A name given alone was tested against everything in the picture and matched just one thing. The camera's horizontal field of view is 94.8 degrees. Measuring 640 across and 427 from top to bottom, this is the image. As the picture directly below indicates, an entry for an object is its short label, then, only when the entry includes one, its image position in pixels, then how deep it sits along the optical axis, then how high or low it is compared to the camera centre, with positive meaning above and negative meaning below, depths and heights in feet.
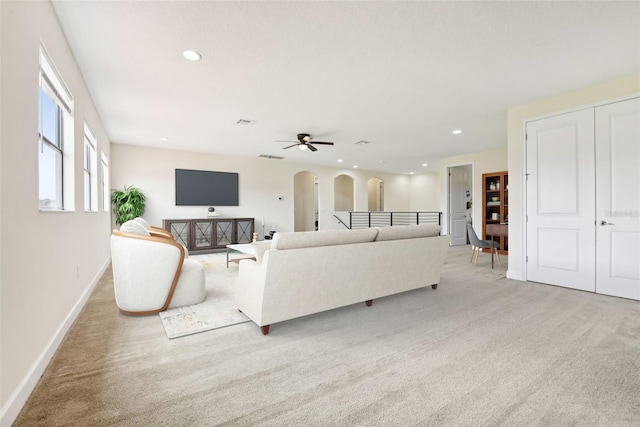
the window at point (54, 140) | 7.15 +2.10
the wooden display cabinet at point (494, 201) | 22.70 +0.89
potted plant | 20.29 +0.68
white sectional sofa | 7.91 -1.75
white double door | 10.92 +0.49
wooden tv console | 21.94 -1.39
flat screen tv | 23.52 +2.12
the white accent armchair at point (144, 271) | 9.18 -1.81
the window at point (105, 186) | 18.03 +1.86
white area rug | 8.40 -3.25
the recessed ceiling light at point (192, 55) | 8.91 +4.89
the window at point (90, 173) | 12.75 +1.97
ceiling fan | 17.75 +4.42
